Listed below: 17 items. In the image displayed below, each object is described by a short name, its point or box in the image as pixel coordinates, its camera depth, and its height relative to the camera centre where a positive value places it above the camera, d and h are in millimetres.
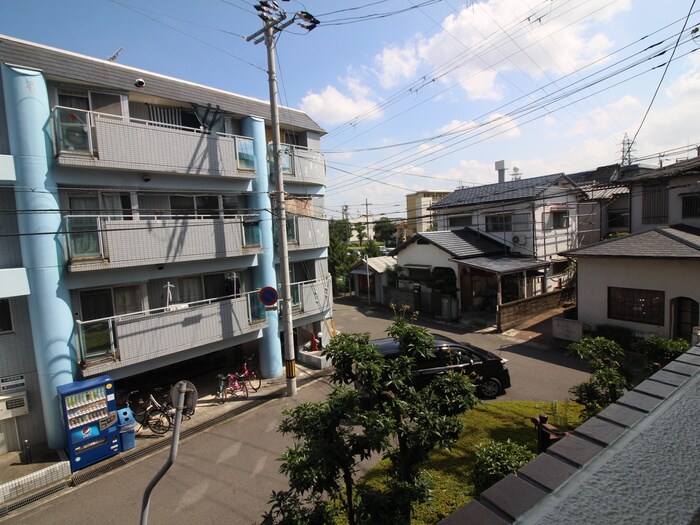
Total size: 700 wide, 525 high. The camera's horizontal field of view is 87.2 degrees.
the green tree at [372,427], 4184 -2321
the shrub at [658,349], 7922 -3002
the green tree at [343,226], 48500 +1191
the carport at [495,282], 20094 -3339
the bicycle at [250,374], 12250 -4605
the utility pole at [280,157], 10461 +2458
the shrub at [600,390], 6957 -3340
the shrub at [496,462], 5277 -3500
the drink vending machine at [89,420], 8164 -3861
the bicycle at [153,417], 9859 -4646
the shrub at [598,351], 7605 -2753
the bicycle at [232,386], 11406 -4567
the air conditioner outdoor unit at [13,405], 8281 -3404
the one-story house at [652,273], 12883 -2134
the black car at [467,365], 10141 -3841
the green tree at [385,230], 67688 +321
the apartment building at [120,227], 8297 +548
